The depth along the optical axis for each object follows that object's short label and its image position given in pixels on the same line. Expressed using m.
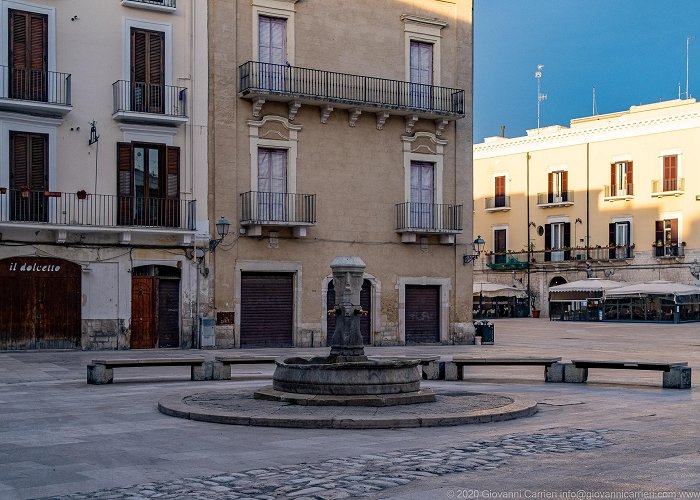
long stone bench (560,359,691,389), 16.17
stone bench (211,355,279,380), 17.77
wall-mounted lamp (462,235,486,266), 33.06
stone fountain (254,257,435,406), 12.67
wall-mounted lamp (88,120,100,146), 26.34
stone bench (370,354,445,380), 18.02
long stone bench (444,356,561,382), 17.37
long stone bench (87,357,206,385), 16.75
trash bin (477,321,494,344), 32.41
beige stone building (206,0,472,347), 28.64
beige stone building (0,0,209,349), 25.53
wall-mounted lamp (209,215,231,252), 27.61
